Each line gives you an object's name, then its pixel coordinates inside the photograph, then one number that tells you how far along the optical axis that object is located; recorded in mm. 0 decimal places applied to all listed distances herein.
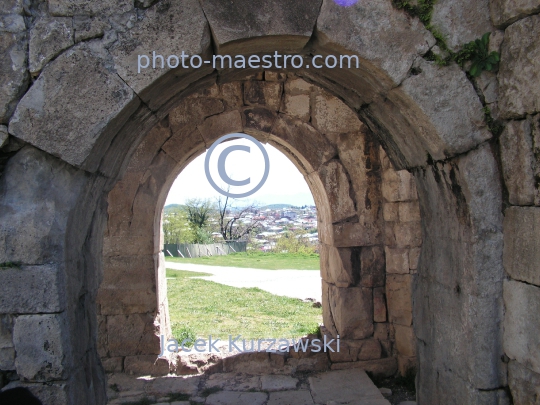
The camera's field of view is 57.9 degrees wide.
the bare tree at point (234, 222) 29875
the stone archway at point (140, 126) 2514
